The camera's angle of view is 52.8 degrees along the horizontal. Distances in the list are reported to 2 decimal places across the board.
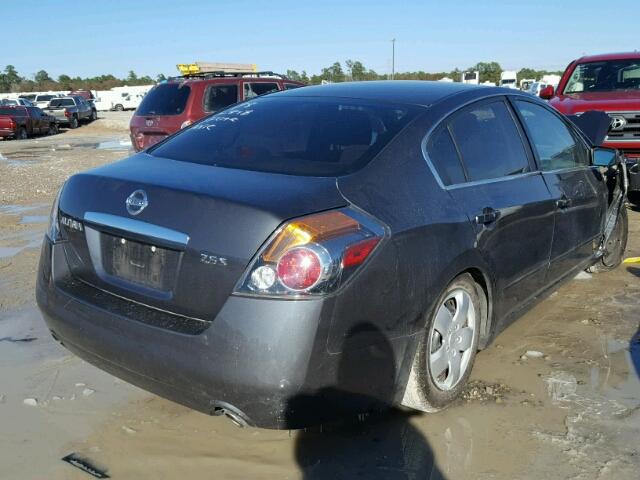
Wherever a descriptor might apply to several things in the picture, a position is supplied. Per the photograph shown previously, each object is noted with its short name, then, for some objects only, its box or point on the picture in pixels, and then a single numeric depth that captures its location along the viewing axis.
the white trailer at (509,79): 54.64
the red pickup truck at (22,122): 26.88
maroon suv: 10.86
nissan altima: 2.44
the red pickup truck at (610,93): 8.66
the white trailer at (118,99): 58.81
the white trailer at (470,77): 42.00
